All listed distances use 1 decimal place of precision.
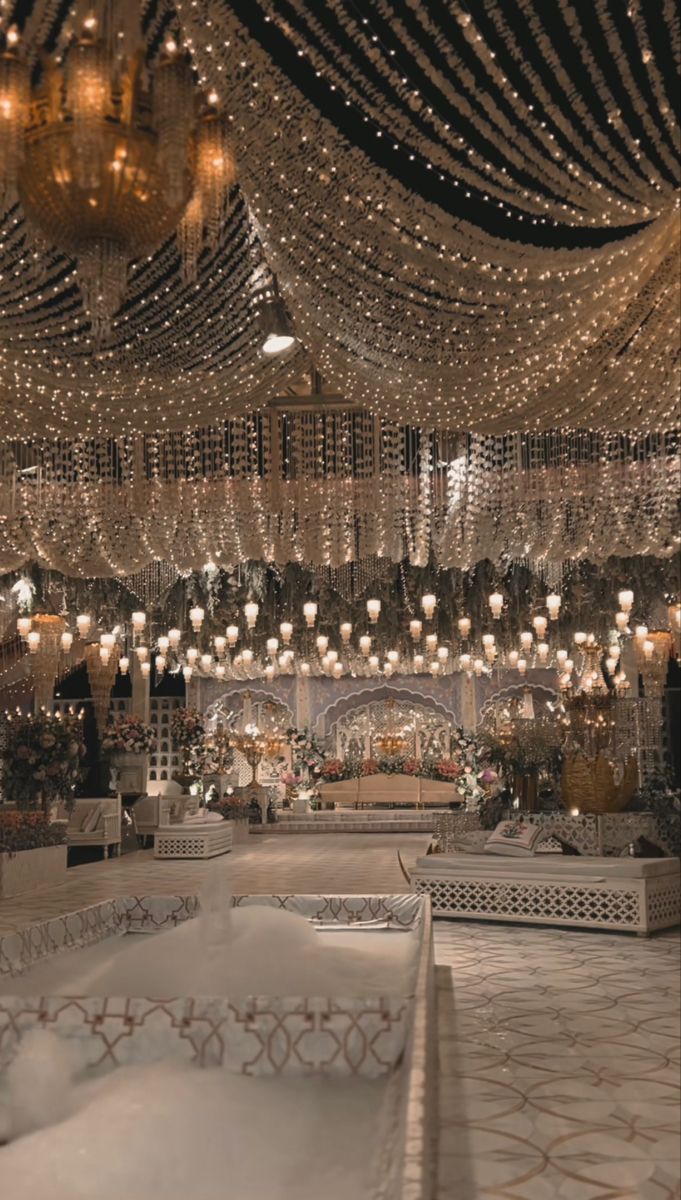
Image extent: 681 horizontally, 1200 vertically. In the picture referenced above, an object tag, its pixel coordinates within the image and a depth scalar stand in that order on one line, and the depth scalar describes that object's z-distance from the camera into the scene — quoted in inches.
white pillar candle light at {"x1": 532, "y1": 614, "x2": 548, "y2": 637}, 496.6
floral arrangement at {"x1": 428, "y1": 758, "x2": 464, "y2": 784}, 752.3
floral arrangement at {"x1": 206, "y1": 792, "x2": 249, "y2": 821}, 653.3
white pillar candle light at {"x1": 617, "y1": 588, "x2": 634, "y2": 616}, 442.6
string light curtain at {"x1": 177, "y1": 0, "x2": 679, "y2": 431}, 117.6
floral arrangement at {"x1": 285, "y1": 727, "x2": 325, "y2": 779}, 773.9
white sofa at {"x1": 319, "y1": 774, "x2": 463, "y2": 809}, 743.7
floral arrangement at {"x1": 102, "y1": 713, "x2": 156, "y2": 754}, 542.9
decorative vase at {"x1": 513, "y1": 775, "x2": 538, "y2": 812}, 369.7
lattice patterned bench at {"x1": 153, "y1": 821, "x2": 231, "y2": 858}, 503.8
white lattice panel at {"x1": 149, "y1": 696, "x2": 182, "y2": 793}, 774.5
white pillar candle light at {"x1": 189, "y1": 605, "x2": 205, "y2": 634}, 484.4
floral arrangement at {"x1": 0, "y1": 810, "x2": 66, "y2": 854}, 365.4
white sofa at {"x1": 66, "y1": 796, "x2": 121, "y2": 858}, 511.2
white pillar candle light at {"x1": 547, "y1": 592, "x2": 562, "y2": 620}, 451.8
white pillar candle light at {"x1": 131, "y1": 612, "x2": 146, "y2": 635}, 480.1
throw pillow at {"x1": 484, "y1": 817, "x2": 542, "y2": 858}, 309.1
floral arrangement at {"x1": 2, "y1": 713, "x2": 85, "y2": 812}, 383.3
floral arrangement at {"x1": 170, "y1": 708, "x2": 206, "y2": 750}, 634.2
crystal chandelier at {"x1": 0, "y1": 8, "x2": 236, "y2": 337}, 76.2
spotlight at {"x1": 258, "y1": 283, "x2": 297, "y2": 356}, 179.5
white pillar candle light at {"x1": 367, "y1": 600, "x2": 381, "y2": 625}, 470.0
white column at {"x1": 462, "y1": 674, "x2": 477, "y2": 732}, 780.0
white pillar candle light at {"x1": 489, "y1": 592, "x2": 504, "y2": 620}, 448.1
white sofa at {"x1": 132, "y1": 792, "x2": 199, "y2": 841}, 575.2
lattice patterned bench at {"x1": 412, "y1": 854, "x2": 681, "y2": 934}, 279.4
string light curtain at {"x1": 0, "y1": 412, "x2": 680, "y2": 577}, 255.1
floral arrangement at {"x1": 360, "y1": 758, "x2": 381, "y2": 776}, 772.6
